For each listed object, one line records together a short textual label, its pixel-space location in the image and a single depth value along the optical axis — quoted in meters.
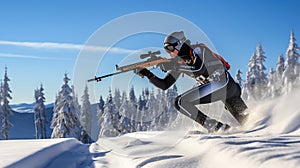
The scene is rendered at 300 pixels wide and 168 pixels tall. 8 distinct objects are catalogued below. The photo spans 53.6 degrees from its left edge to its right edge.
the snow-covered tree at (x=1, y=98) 45.99
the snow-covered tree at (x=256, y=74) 41.78
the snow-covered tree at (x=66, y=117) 37.38
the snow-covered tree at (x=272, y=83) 40.33
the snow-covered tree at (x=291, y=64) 38.38
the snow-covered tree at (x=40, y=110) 55.34
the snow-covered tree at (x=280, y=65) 49.41
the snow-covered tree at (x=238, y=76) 48.63
